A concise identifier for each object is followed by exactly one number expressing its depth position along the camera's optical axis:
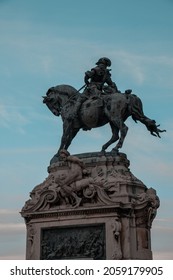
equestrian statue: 20.62
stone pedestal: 18.45
